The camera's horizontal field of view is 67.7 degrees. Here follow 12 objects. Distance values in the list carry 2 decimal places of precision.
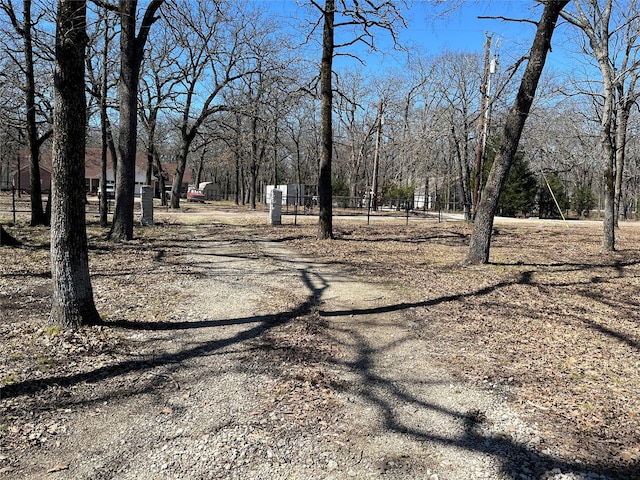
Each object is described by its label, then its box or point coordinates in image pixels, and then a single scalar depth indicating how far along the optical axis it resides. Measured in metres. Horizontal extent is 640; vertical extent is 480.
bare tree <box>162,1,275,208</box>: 25.47
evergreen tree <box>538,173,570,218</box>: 34.34
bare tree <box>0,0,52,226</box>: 12.88
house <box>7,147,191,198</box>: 58.88
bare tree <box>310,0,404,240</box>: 12.73
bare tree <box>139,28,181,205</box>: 24.52
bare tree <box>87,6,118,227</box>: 15.04
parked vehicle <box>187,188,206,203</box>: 53.91
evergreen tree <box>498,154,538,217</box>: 32.00
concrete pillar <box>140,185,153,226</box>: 16.89
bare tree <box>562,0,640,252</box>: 13.04
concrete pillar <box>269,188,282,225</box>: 19.30
